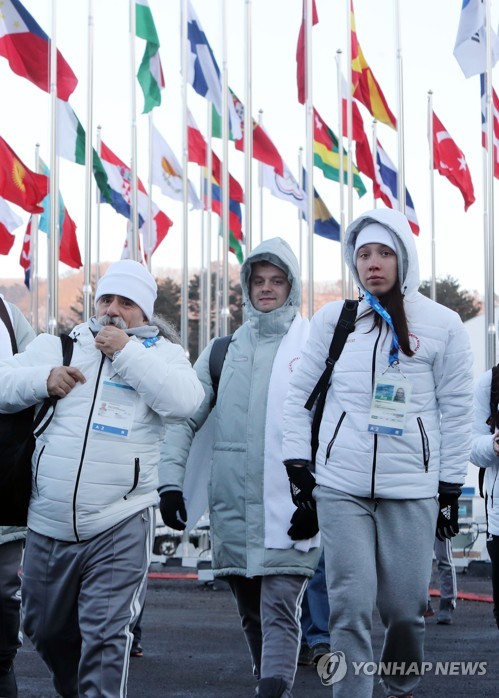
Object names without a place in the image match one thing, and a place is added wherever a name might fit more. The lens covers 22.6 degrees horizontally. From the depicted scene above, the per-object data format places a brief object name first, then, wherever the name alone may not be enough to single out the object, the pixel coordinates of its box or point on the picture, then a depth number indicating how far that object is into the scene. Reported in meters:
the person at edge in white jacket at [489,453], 6.36
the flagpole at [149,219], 22.02
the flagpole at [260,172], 23.68
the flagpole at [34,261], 26.19
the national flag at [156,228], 23.44
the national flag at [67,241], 19.22
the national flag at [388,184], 21.91
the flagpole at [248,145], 17.64
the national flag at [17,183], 15.25
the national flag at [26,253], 27.03
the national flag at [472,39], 17.73
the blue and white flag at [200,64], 19.09
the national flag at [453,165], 20.80
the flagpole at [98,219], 22.95
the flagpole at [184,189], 18.84
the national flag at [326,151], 21.39
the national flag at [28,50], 15.12
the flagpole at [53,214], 15.86
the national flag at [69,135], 17.80
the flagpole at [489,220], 17.48
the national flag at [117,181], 21.00
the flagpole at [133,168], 18.14
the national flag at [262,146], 20.25
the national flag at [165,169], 21.81
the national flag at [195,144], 21.64
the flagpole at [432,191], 22.47
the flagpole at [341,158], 20.91
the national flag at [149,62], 18.30
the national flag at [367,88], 19.36
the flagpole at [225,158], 17.84
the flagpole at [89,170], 16.83
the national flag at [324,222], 21.96
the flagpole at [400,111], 18.98
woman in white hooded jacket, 4.77
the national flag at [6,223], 17.69
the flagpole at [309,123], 18.53
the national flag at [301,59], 18.94
